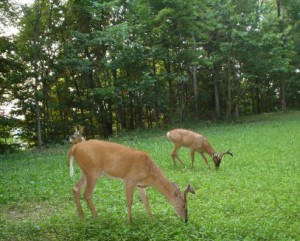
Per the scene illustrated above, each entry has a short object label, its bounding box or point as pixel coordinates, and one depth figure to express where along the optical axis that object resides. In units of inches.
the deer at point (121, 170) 277.6
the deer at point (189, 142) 522.0
